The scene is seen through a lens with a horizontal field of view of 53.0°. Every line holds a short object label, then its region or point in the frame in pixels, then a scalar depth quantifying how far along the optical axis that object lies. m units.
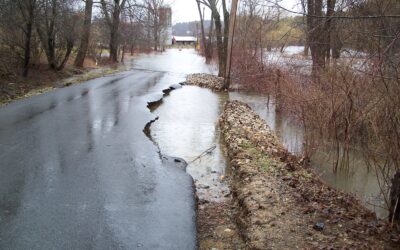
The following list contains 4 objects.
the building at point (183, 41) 140.02
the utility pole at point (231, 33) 19.67
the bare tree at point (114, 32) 36.11
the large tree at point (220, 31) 23.82
